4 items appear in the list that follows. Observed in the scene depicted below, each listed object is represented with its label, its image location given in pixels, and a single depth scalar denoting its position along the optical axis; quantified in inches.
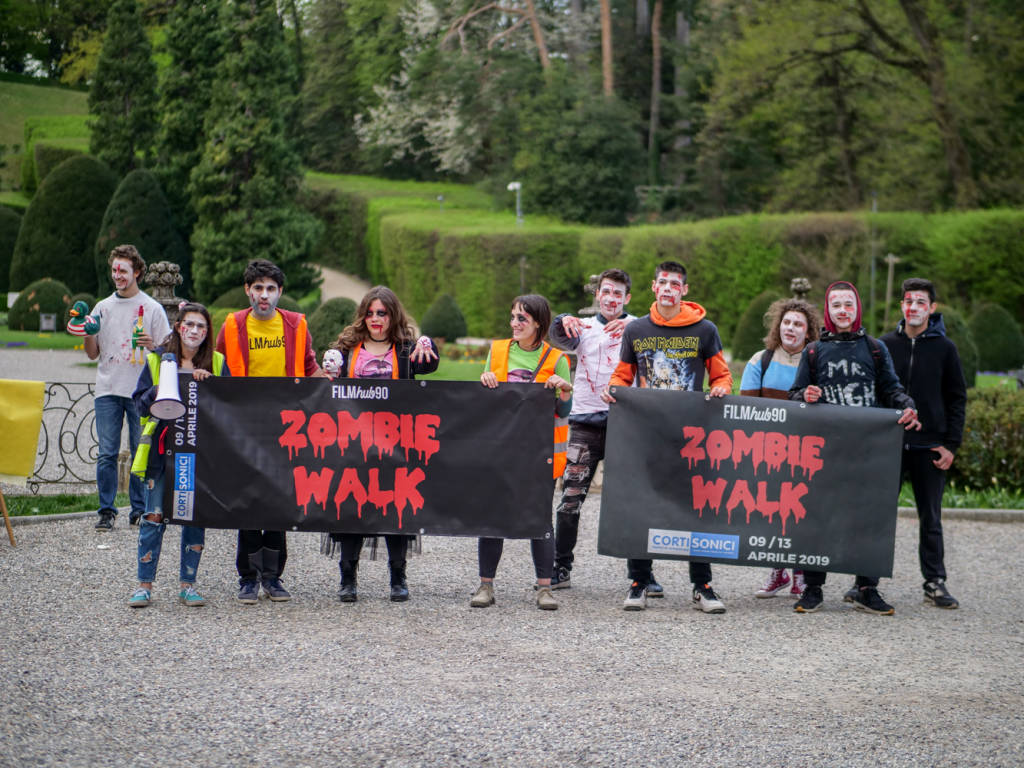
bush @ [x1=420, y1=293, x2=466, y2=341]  1371.8
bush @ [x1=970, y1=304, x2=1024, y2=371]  1158.3
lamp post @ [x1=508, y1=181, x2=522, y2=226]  1815.7
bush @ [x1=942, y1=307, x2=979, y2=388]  846.5
